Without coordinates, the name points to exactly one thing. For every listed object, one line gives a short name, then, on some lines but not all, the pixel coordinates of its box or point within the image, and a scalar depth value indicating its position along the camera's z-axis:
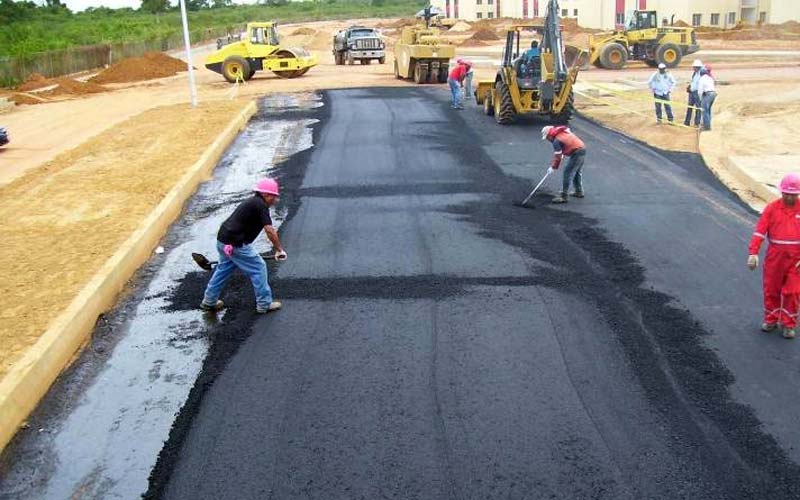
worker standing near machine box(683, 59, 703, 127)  20.51
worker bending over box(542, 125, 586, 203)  13.38
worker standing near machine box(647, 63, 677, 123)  21.73
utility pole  25.56
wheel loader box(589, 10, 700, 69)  38.00
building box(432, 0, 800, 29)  62.66
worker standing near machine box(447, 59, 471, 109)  24.27
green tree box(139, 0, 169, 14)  107.31
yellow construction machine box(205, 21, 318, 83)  36.12
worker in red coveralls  7.89
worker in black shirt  8.55
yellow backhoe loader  20.33
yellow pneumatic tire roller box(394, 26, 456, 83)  32.22
